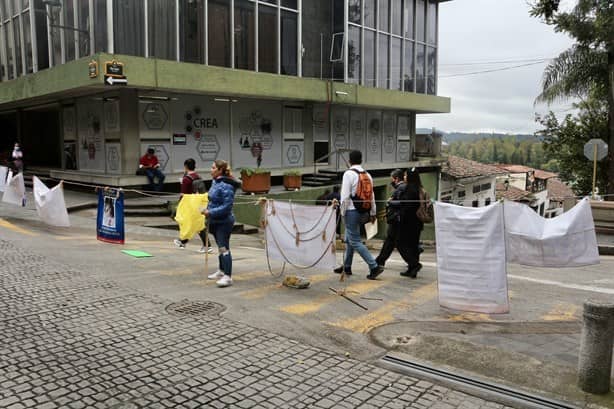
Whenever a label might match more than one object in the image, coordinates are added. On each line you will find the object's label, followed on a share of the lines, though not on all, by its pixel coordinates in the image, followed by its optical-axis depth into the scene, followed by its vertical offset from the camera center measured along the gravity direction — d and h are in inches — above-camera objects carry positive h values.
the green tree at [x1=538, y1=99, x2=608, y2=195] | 1046.4 +32.6
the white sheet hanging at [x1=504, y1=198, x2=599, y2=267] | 251.1 -39.6
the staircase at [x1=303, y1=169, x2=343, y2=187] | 838.5 -35.4
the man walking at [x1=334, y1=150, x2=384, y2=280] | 300.4 -26.8
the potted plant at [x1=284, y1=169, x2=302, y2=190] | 749.3 -33.9
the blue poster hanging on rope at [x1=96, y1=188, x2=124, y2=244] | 387.9 -45.1
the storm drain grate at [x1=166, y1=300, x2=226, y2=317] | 244.5 -72.5
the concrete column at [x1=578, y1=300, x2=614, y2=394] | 167.2 -61.7
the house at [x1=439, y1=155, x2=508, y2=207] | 1179.9 -59.4
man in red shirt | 629.9 -12.7
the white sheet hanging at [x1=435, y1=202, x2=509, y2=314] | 226.2 -44.8
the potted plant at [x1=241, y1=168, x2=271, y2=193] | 659.4 -29.8
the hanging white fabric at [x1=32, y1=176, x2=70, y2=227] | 426.6 -41.2
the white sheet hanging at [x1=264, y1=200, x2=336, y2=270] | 285.9 -43.5
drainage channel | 162.2 -75.8
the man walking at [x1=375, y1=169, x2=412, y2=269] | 318.0 -42.8
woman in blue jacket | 285.1 -29.8
